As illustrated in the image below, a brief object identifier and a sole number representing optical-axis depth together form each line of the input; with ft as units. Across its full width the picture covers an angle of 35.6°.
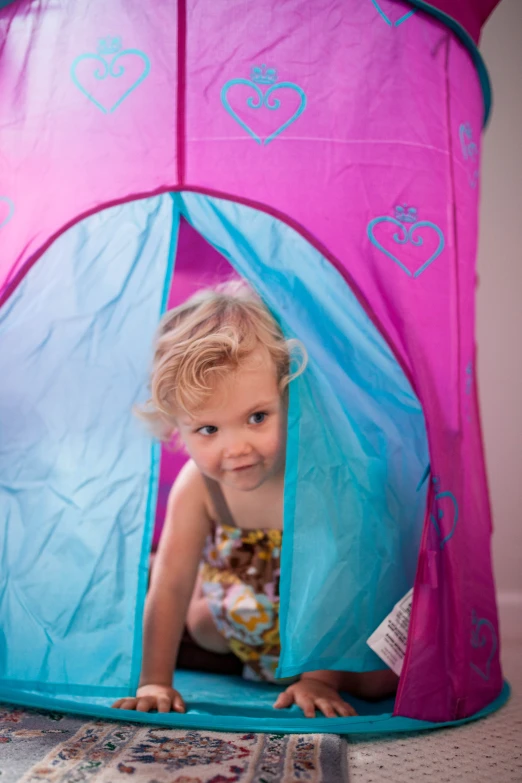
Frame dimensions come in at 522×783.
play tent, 3.79
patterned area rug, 2.93
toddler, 4.11
